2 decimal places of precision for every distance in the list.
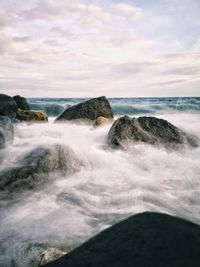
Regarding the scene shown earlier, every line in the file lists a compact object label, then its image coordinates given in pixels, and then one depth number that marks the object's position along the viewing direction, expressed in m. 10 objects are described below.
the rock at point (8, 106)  7.98
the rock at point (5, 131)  4.60
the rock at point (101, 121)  6.56
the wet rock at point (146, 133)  4.76
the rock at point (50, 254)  1.82
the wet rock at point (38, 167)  3.36
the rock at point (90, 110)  7.31
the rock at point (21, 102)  9.27
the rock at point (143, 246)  1.21
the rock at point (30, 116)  7.90
